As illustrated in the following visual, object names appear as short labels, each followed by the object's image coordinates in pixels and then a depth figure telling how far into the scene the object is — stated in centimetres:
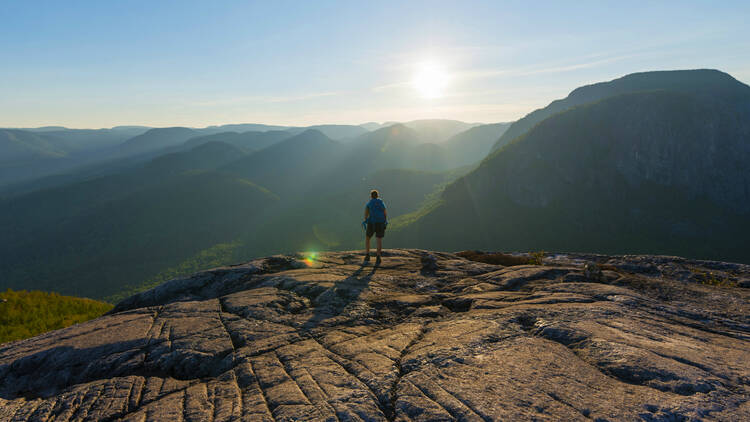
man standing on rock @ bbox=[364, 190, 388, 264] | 1319
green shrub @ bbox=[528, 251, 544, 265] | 1376
